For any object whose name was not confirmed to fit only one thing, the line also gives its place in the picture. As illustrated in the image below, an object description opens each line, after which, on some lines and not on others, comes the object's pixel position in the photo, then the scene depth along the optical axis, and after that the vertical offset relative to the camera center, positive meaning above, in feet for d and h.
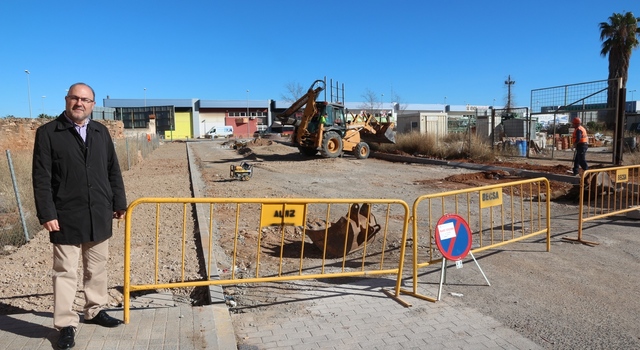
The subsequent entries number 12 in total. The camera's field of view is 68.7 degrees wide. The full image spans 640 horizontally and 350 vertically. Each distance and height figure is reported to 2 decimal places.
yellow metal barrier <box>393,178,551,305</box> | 17.66 -5.32
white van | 248.71 +2.14
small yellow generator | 48.72 -3.86
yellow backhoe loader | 69.82 +0.81
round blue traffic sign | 16.35 -3.69
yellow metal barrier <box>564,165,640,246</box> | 30.33 -4.30
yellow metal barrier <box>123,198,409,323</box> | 15.37 -5.29
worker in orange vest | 43.27 -1.10
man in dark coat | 11.23 -1.42
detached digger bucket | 21.22 -4.63
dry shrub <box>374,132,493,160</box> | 68.44 -2.19
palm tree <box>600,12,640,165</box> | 116.98 +22.75
